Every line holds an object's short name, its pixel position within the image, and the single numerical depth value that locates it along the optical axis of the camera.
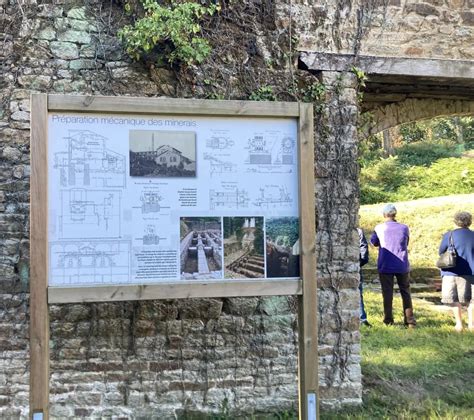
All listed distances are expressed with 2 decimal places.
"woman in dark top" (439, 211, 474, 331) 7.16
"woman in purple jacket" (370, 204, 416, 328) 7.80
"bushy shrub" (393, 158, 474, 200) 20.34
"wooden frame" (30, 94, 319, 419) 3.08
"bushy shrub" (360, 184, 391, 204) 20.56
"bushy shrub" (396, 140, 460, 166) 24.11
